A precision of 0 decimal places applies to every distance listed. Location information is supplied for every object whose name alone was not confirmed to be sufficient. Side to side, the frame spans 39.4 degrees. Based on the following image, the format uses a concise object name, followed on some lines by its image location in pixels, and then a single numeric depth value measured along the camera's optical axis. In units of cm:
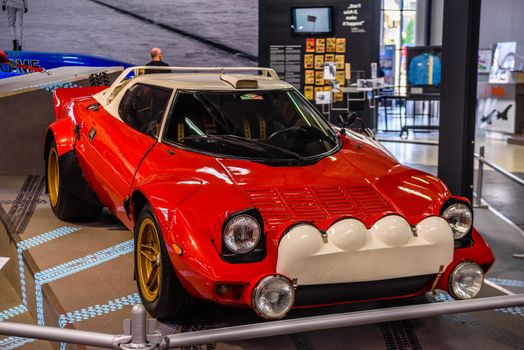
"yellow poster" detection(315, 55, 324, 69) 1504
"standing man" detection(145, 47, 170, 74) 1111
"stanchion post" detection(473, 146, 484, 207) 776
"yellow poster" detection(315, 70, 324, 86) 1504
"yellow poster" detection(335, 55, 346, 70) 1515
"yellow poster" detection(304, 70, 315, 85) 1506
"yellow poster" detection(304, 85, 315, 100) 1509
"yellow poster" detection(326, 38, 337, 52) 1508
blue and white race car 1100
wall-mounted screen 1501
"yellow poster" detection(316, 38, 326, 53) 1506
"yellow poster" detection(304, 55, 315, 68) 1506
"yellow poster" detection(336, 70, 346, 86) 1516
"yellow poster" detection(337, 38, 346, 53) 1509
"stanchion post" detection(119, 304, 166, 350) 225
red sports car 345
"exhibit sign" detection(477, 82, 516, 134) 1619
